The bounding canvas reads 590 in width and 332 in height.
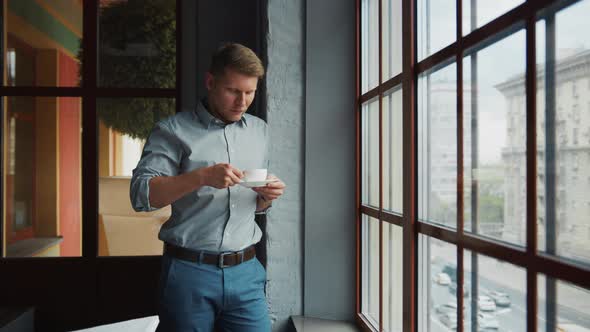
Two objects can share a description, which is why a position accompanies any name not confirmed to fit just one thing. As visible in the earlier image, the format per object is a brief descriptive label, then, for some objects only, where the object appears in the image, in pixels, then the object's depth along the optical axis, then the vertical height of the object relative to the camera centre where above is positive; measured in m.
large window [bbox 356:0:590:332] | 0.93 +0.00
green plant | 3.46 +0.67
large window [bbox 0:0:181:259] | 3.41 +0.35
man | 1.77 -0.16
